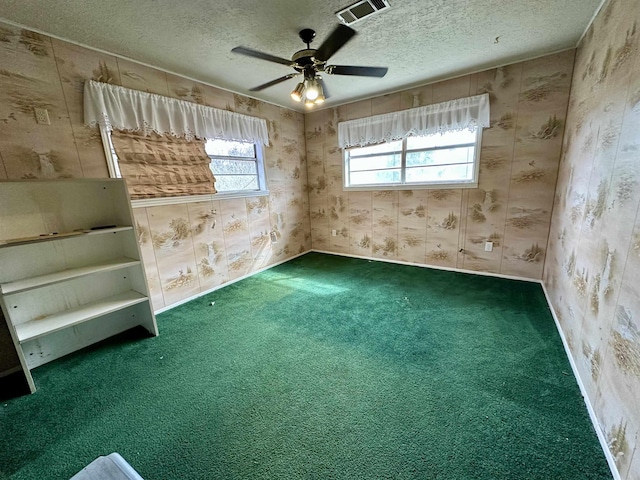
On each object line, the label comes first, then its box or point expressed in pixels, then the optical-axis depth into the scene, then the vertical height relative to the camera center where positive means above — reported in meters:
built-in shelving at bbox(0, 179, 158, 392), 1.82 -0.54
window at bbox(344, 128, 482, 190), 3.20 +0.22
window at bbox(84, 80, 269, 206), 2.26 +0.49
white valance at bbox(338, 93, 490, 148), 2.96 +0.70
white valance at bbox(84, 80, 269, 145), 2.16 +0.74
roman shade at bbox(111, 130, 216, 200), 2.40 +0.27
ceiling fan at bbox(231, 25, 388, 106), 1.70 +0.84
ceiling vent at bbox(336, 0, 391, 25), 1.68 +1.12
